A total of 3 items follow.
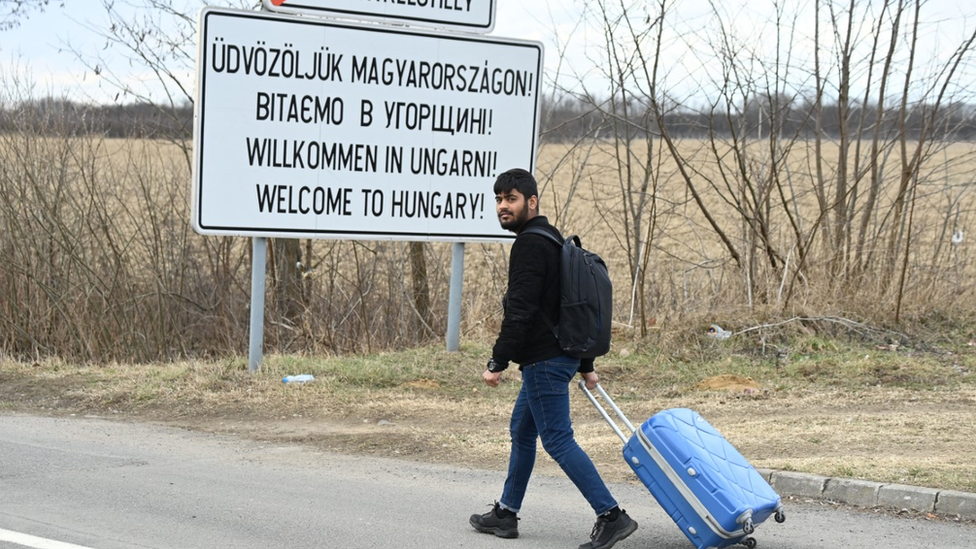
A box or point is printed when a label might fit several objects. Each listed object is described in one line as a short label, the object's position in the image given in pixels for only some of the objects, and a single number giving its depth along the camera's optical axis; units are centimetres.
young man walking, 530
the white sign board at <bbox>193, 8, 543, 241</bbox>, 1026
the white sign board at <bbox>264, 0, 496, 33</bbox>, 1058
